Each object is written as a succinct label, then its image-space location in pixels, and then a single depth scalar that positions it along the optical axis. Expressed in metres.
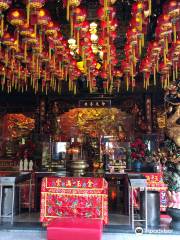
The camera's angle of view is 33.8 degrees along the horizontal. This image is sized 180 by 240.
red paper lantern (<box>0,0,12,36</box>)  3.38
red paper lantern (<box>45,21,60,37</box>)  4.09
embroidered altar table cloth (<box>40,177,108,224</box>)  4.62
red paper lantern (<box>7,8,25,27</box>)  3.77
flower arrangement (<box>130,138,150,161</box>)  6.97
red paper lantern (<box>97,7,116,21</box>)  3.64
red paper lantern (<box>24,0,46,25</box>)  3.34
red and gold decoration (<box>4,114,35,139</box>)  8.59
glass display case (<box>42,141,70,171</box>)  7.04
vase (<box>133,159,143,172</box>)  6.58
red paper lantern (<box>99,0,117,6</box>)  3.33
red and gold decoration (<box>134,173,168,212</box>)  6.02
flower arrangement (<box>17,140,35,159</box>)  7.60
